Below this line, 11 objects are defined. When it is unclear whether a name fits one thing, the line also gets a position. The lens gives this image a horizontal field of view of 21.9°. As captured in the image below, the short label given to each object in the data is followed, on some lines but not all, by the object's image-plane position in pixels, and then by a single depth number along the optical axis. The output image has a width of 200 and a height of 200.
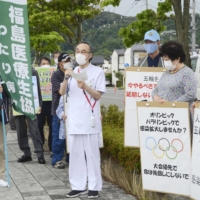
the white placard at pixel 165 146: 5.43
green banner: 6.64
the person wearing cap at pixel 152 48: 6.80
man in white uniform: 6.36
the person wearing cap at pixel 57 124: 8.37
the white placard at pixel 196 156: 5.12
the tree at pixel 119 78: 74.88
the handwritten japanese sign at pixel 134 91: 6.79
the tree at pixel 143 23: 11.82
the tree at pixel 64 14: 21.25
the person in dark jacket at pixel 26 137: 8.95
